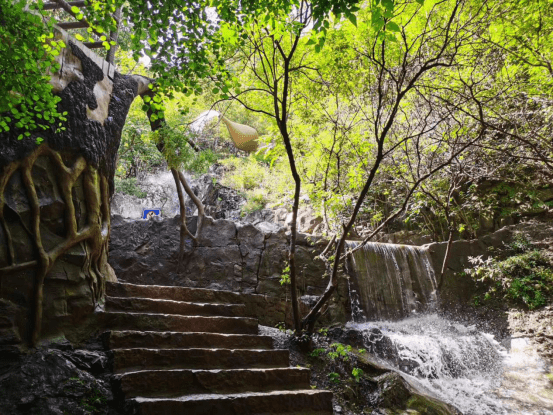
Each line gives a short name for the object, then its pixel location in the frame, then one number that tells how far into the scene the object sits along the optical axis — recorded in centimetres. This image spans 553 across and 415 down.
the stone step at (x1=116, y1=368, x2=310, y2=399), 319
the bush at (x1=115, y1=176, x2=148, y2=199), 1276
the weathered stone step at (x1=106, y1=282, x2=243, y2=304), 472
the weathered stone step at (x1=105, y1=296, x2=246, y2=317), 436
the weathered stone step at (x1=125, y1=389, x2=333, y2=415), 298
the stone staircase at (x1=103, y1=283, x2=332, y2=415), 320
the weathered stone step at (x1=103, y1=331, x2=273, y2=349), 371
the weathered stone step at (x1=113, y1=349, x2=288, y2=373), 347
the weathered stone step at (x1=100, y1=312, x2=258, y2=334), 405
